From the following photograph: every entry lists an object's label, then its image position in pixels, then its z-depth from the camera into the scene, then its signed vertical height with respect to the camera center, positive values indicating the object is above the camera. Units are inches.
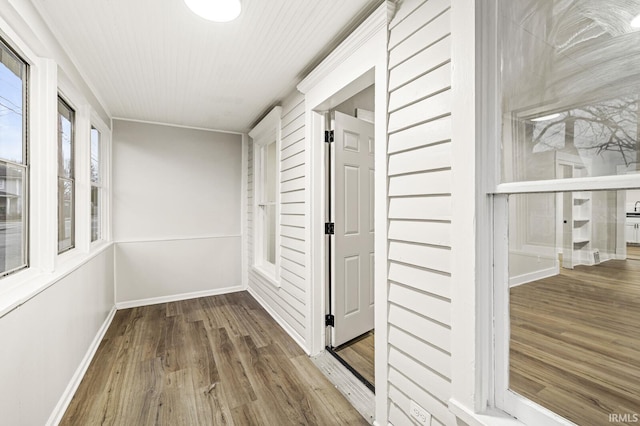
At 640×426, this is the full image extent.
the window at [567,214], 32.3 +0.0
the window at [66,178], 85.5 +10.2
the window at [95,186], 120.7 +10.8
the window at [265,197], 148.2 +7.9
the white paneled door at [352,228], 100.8 -5.6
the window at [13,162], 57.2 +10.0
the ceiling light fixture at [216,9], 61.6 +44.1
